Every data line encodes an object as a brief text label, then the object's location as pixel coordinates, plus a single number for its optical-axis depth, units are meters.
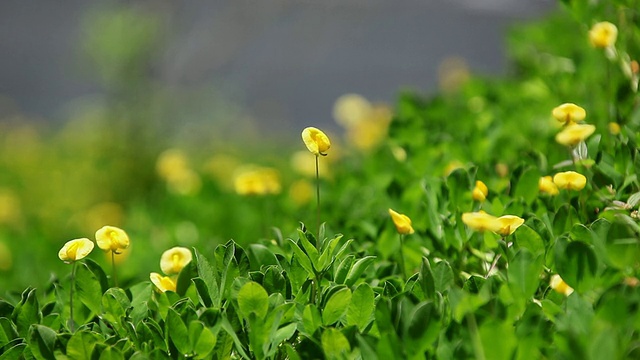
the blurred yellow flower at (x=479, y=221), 1.92
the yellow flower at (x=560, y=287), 1.94
